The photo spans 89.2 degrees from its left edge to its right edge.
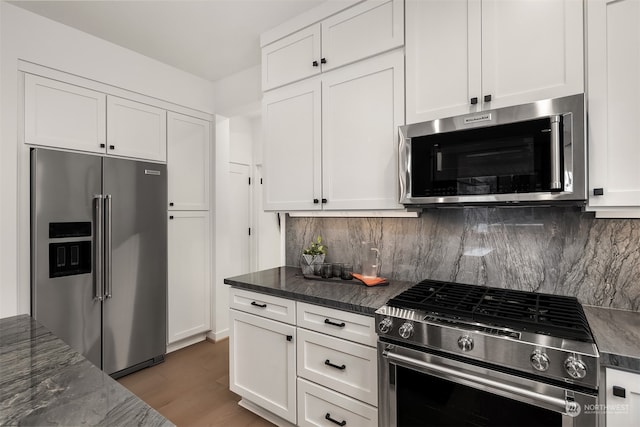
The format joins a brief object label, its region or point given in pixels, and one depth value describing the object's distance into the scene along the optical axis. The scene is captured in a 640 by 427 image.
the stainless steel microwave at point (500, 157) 1.36
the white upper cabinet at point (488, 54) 1.42
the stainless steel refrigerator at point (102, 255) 2.32
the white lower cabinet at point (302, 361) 1.66
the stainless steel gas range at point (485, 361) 1.12
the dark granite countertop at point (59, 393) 0.72
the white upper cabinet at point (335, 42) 1.89
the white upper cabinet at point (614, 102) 1.30
